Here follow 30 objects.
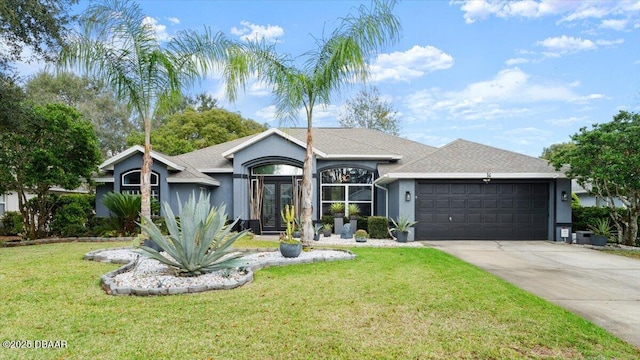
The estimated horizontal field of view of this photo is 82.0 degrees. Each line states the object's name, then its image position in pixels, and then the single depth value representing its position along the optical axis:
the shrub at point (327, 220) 16.61
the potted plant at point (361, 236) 13.38
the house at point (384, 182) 13.98
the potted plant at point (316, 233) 13.88
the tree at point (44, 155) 12.63
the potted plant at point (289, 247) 8.96
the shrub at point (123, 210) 12.18
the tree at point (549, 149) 33.56
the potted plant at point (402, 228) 13.27
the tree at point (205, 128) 31.22
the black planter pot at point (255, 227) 16.38
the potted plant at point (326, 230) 15.27
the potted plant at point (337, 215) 16.44
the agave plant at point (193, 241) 6.61
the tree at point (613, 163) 11.43
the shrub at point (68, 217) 13.73
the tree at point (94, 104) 31.16
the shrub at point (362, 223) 16.48
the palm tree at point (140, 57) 9.95
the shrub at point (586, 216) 14.02
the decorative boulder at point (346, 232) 14.53
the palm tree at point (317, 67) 9.98
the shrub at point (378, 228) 14.49
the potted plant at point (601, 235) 12.59
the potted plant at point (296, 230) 13.55
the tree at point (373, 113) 33.56
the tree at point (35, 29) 10.01
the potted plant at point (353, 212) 16.45
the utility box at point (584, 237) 13.20
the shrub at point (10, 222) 15.53
